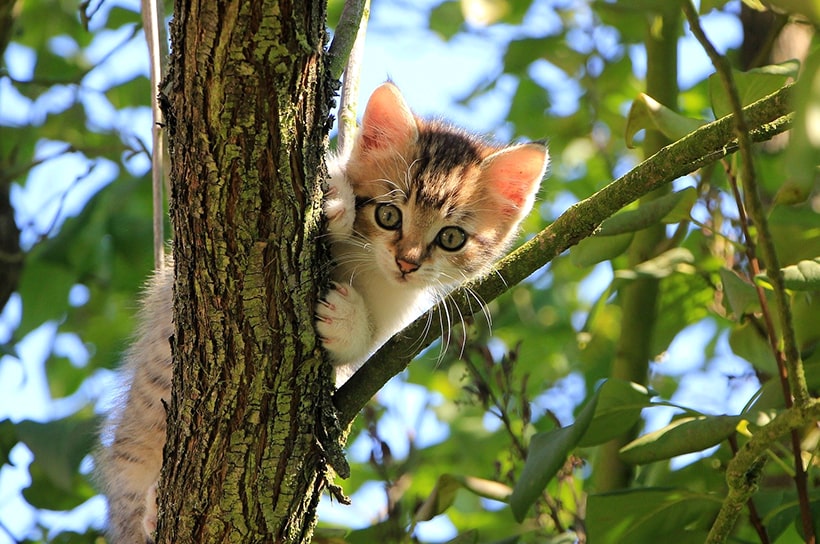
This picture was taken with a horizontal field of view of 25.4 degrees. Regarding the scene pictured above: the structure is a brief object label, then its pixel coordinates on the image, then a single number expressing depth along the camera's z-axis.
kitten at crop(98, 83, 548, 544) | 5.18
